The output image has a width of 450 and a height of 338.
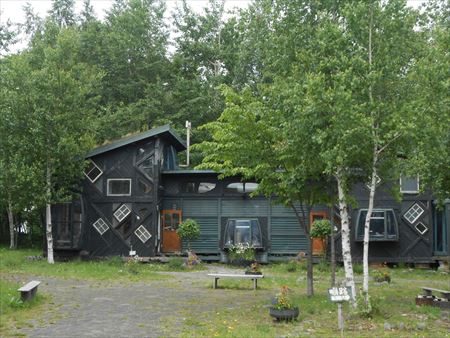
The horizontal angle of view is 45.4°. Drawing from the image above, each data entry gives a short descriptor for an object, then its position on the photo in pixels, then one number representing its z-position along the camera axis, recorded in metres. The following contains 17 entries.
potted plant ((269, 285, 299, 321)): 10.10
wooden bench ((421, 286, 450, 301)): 12.21
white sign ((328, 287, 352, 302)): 8.80
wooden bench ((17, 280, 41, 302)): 11.21
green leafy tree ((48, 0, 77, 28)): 39.56
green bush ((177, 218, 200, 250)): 23.23
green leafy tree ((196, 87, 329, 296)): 12.05
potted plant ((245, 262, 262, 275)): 16.69
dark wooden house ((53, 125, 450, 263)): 23.67
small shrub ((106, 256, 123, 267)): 21.40
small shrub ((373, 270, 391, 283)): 17.03
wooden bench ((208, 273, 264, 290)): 15.01
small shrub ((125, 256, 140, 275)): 19.19
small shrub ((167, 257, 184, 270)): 21.36
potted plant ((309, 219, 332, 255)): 21.30
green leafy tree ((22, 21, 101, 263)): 21.20
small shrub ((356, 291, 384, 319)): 10.39
